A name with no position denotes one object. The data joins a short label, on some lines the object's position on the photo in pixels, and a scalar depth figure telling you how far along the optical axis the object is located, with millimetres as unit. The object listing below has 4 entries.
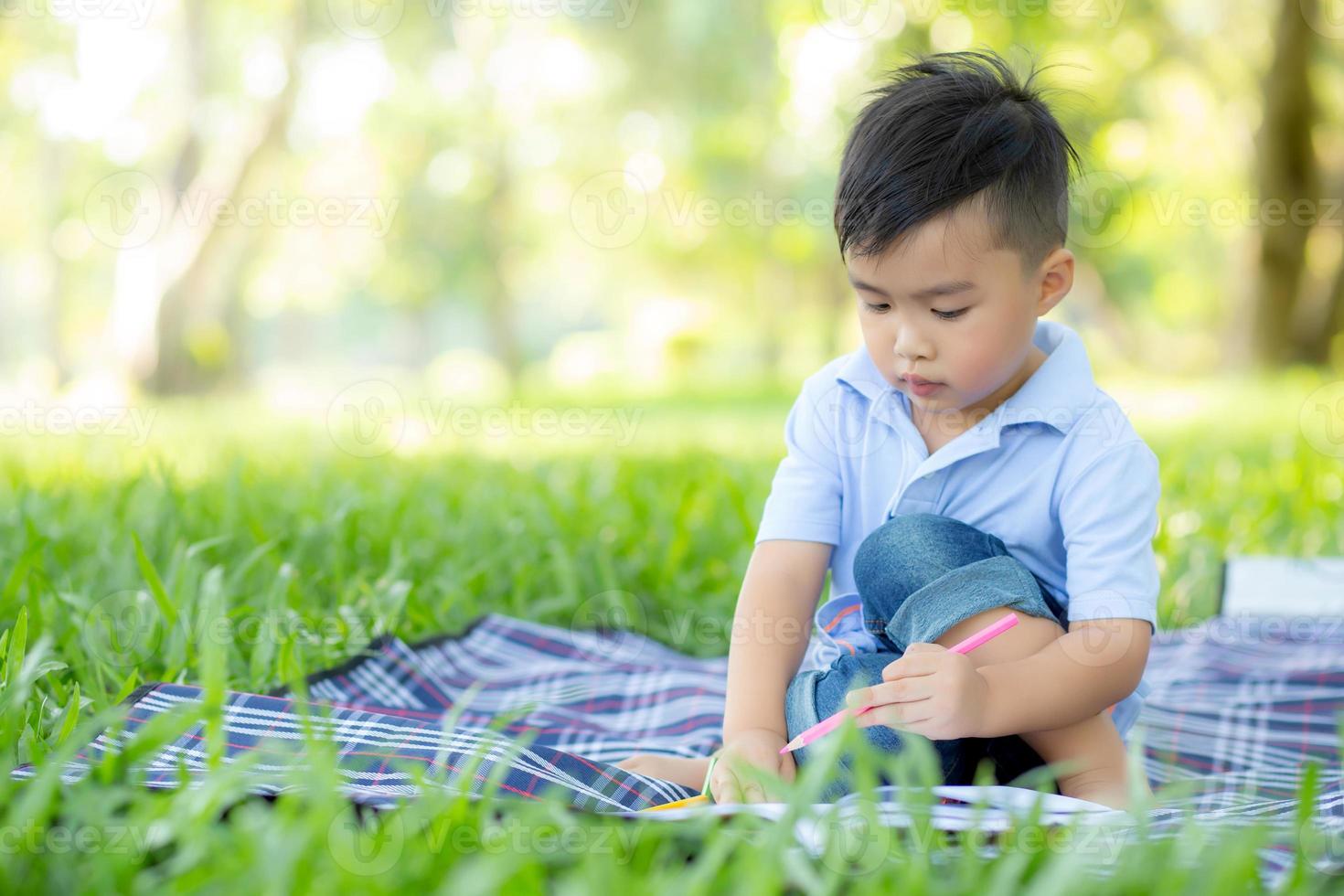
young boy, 1223
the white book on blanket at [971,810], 896
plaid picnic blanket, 1101
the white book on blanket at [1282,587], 2168
